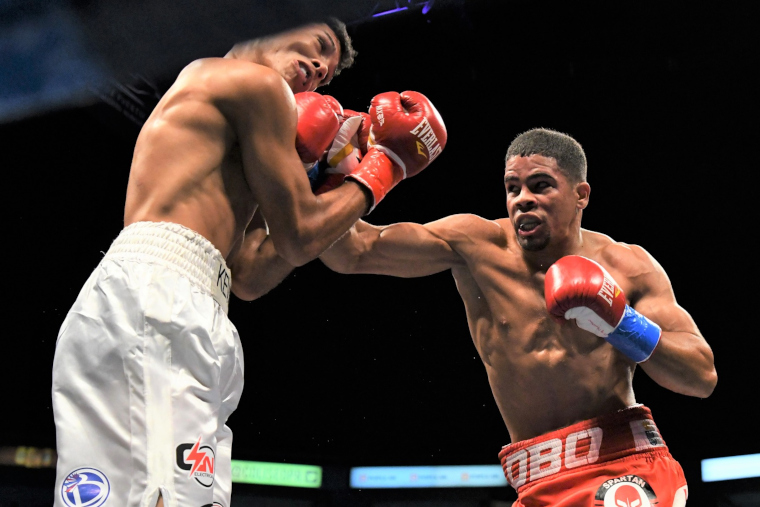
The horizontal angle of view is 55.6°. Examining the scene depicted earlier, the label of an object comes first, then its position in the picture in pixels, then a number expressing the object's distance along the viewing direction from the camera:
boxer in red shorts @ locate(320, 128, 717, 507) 2.23
